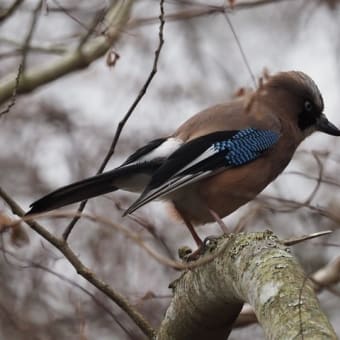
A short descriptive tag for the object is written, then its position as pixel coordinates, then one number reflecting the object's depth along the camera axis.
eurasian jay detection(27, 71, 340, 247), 9.12
